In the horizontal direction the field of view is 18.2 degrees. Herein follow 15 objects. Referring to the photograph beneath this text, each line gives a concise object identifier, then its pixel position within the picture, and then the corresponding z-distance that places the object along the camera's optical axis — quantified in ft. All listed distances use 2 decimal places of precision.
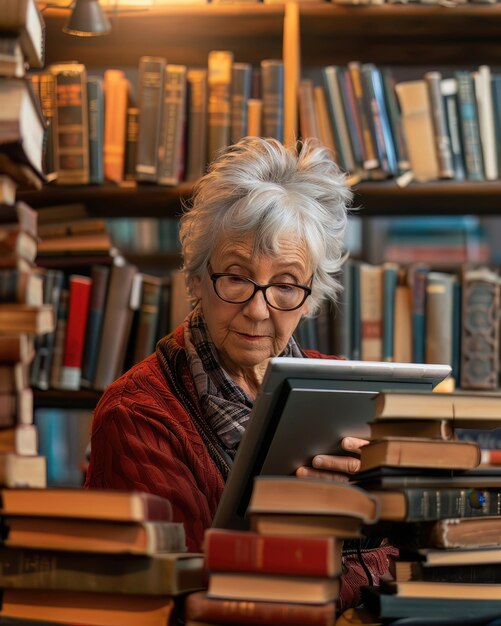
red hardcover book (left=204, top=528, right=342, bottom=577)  4.94
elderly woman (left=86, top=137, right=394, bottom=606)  7.28
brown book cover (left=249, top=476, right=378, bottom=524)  5.10
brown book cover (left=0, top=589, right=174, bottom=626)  5.21
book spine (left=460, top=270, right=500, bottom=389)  9.53
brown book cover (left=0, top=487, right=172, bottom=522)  5.02
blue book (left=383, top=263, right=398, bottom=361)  9.62
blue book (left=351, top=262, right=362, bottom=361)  9.64
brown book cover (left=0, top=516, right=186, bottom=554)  5.06
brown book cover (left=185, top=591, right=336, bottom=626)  4.93
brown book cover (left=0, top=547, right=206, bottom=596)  5.13
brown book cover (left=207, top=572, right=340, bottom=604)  4.97
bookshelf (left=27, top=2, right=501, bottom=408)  9.59
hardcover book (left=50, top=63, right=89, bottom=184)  9.48
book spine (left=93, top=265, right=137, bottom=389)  9.58
